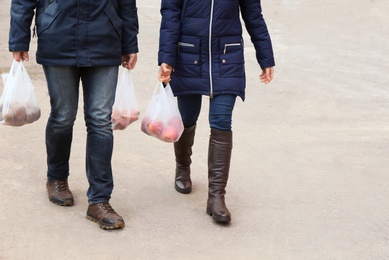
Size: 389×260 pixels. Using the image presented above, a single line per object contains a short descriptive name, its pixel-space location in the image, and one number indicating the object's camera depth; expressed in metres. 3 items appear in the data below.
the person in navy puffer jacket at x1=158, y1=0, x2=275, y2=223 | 7.13
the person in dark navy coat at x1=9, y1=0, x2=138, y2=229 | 6.73
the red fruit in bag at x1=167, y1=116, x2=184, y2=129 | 7.22
